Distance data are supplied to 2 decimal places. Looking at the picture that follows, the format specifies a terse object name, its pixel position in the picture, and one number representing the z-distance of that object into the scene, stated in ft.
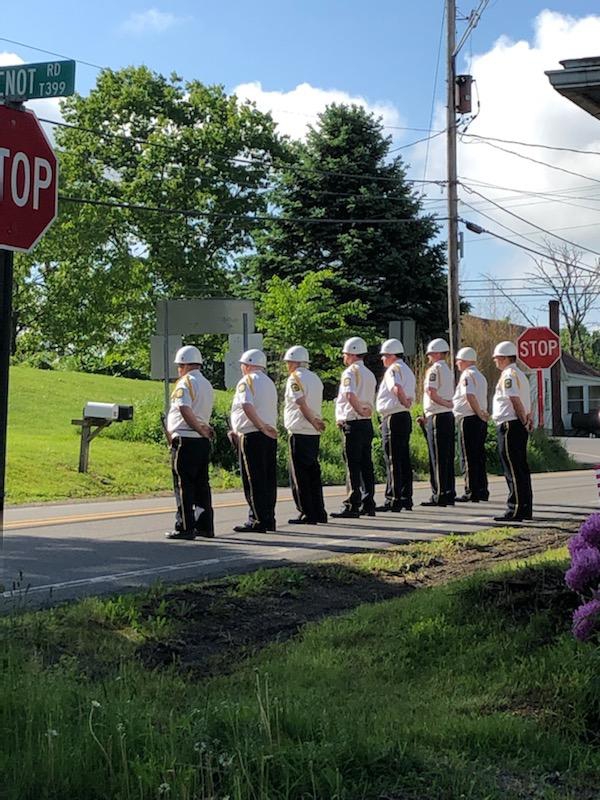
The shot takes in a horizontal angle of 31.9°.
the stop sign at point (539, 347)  86.28
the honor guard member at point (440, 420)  47.26
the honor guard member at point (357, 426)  43.21
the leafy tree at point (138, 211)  142.00
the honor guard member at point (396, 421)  45.16
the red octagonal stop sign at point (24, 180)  18.19
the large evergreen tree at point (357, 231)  122.42
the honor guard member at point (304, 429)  40.04
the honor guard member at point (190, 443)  35.99
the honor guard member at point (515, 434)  40.83
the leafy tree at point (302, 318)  88.84
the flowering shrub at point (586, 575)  16.87
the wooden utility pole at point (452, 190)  84.74
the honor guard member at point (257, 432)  37.32
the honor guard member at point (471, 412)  46.65
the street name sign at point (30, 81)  19.38
